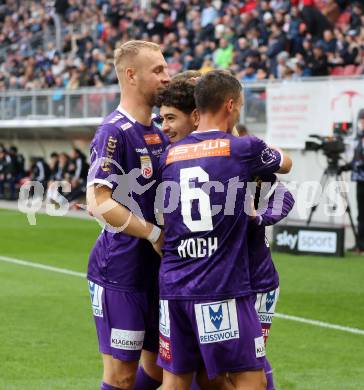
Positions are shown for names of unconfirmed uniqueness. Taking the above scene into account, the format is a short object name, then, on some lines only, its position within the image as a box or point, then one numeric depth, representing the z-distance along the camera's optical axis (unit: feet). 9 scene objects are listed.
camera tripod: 52.74
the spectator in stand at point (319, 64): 67.67
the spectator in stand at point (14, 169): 99.31
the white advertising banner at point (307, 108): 61.21
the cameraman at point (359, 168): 52.65
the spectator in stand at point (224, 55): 80.54
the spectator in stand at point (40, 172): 96.53
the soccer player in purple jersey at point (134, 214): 17.57
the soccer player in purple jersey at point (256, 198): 17.51
